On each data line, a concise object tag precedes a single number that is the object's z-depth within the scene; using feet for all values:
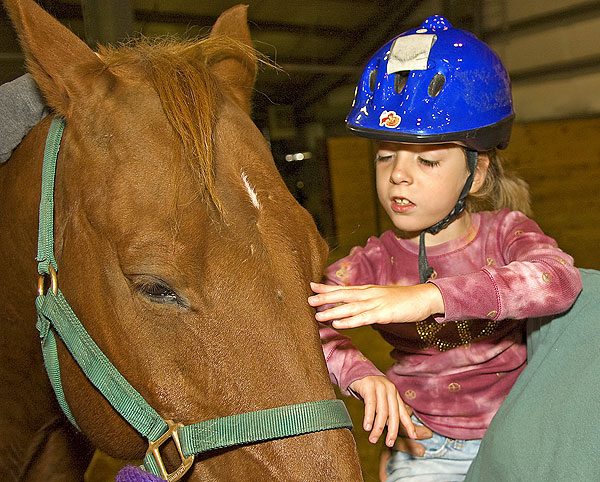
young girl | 4.77
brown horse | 3.08
